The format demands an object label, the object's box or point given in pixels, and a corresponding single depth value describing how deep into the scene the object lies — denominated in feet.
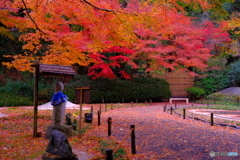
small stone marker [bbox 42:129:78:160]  15.48
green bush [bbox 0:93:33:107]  57.72
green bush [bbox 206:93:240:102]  70.23
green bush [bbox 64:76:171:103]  67.20
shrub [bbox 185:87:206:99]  77.30
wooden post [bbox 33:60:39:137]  25.16
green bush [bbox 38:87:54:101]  63.41
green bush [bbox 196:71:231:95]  80.64
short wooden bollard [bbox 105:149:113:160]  12.89
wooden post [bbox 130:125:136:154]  18.90
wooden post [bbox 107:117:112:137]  25.11
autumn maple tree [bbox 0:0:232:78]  24.66
